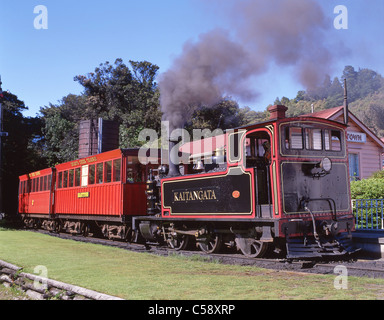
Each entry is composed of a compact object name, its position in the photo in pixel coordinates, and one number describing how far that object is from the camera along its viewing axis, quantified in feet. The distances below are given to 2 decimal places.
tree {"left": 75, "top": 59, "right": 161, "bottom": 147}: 116.88
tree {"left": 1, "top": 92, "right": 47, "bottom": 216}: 110.63
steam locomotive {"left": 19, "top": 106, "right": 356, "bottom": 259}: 27.12
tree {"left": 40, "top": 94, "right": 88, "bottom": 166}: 114.42
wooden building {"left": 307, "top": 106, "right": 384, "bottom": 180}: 60.95
